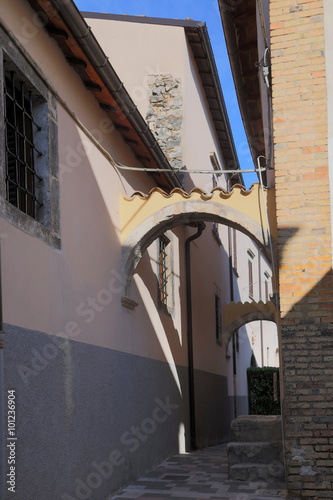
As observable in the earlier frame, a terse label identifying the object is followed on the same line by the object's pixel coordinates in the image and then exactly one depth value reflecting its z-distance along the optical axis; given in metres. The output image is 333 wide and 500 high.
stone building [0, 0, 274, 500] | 5.49
